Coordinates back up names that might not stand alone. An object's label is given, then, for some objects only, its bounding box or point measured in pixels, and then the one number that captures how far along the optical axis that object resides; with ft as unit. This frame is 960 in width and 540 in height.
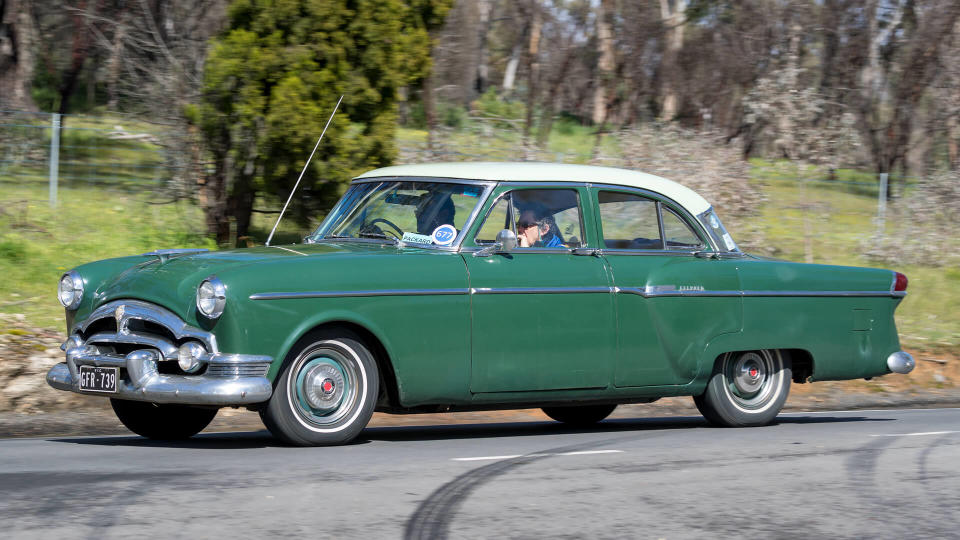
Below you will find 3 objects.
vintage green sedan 46.85
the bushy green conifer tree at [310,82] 94.48
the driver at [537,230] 55.62
